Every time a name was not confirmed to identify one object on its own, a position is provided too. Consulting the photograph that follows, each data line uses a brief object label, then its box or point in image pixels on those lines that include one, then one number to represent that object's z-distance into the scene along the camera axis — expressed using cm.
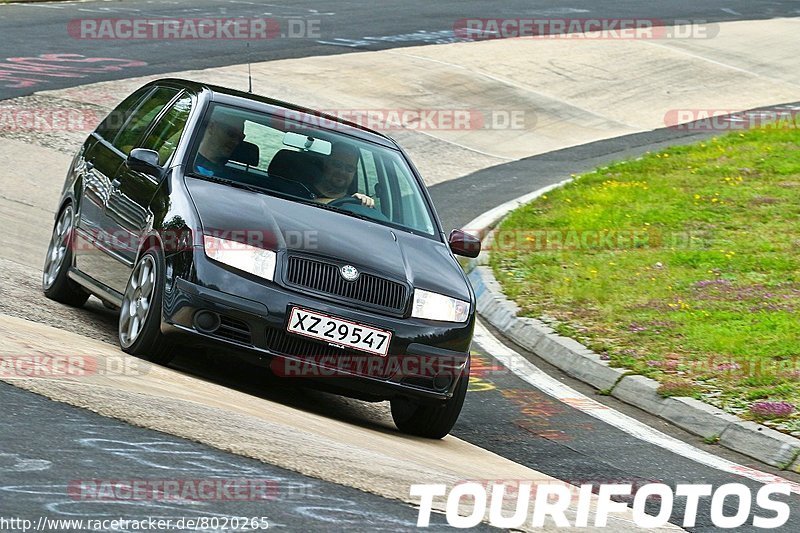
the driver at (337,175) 1633
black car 1410
